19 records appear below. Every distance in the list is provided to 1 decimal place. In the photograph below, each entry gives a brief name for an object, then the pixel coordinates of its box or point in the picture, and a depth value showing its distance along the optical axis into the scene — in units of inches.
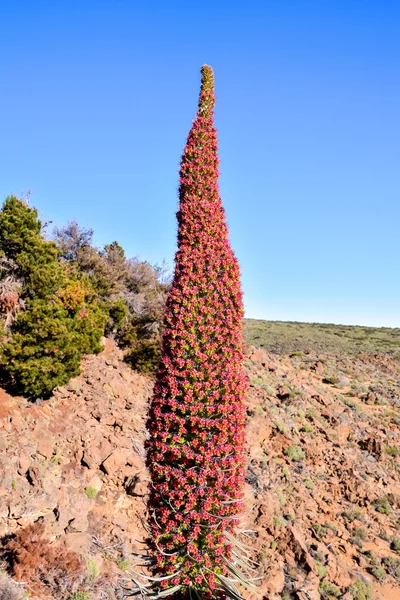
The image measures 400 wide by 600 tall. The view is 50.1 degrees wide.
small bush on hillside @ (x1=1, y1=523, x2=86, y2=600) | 268.2
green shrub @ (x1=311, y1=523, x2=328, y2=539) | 423.9
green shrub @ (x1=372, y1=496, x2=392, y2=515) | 491.5
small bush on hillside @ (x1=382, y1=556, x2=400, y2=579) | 394.3
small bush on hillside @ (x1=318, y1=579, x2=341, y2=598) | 347.7
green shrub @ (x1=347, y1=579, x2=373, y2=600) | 349.1
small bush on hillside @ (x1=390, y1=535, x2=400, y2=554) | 431.7
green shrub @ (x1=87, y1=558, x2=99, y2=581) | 291.4
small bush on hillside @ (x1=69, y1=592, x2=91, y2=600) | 262.8
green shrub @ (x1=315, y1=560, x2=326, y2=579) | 364.8
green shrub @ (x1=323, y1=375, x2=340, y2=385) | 940.0
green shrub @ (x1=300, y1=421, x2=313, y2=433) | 623.2
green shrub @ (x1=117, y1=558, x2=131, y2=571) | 318.7
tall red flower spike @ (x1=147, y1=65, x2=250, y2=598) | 180.2
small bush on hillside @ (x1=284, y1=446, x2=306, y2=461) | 549.3
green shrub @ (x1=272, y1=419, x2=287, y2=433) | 586.5
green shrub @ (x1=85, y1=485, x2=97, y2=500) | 376.1
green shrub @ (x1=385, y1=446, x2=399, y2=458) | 644.7
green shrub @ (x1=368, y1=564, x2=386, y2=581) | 382.9
